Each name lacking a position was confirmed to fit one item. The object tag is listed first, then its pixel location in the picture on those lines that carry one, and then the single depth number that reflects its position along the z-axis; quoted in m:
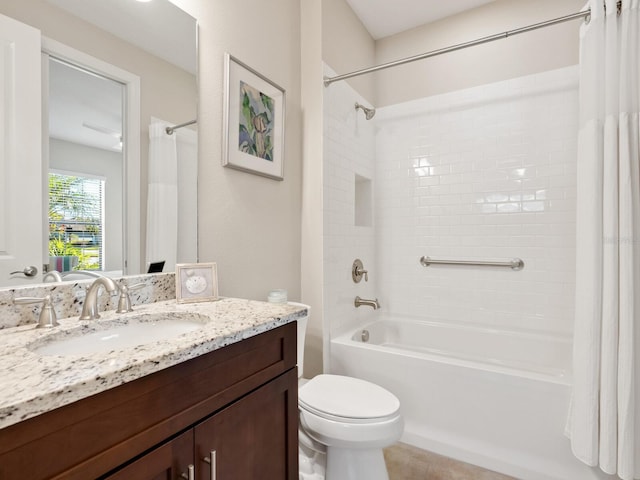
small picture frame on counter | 1.24
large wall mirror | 0.88
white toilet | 1.31
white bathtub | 1.58
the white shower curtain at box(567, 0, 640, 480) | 1.38
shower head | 2.49
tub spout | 2.31
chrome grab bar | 2.27
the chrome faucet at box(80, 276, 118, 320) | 0.92
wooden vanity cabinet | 0.51
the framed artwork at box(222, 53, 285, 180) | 1.52
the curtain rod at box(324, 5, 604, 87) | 1.60
